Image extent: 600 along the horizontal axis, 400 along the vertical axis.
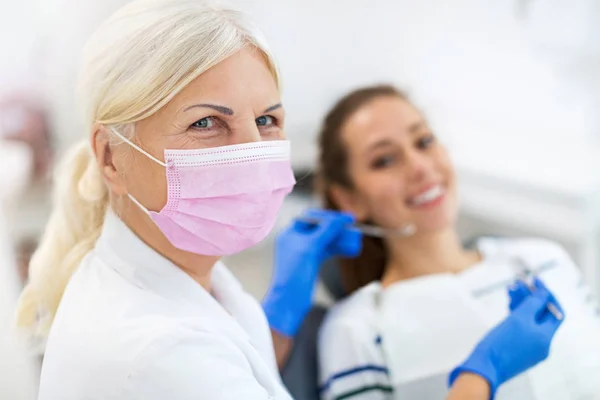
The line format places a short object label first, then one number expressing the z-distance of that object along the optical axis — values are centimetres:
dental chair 140
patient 132
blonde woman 80
